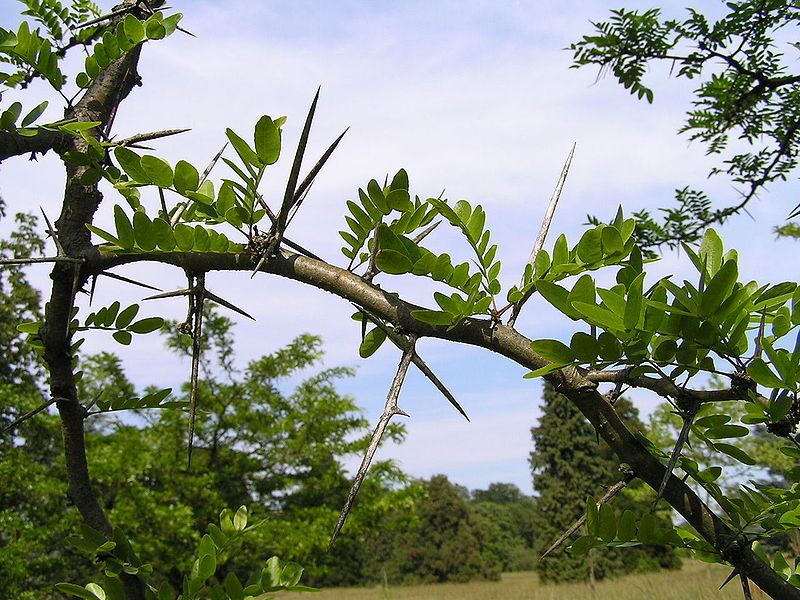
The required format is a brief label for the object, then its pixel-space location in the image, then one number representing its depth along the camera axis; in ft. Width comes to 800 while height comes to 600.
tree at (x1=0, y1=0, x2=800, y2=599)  2.13
